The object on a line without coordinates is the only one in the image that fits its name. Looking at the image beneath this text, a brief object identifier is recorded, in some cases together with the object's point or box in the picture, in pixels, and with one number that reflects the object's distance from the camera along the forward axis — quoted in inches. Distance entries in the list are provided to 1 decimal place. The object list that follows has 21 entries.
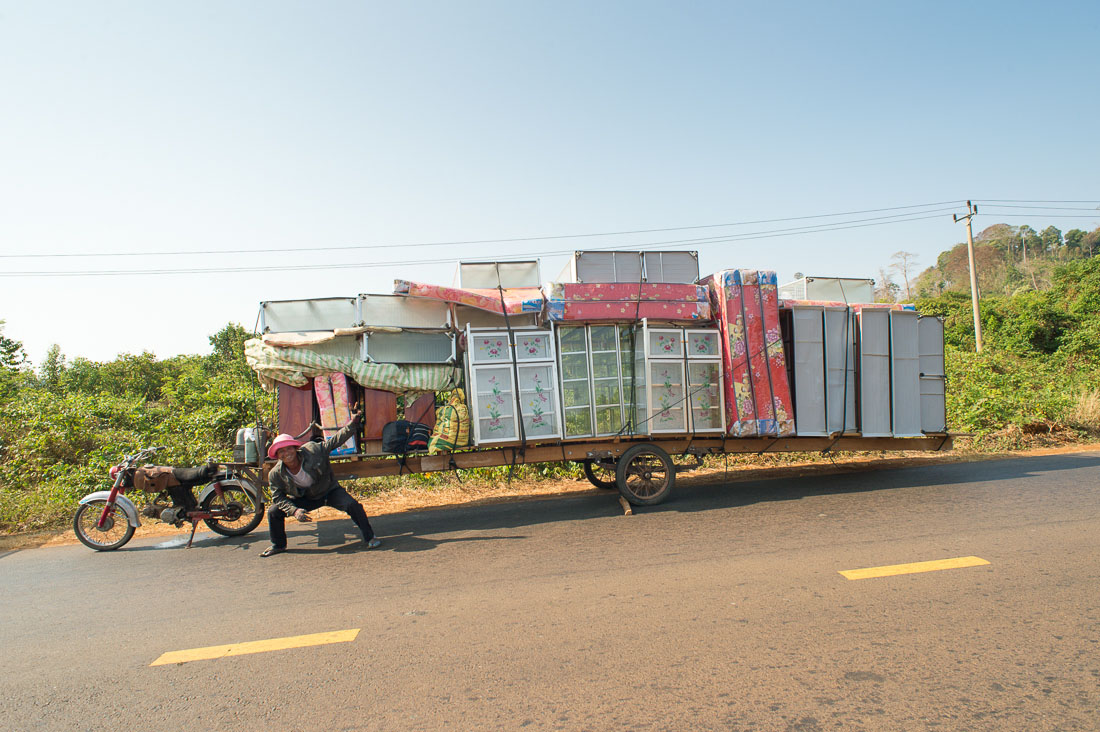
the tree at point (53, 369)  1251.5
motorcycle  266.8
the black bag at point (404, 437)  274.2
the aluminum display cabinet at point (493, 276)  320.5
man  241.1
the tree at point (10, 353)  586.1
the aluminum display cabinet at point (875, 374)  318.3
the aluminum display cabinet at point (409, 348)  287.3
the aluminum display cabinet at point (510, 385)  285.6
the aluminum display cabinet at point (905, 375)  322.7
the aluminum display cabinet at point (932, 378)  330.6
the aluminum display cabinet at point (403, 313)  287.6
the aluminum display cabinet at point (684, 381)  302.4
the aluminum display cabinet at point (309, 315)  282.8
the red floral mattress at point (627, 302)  294.2
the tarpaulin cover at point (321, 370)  273.3
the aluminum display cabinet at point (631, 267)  310.8
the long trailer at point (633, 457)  280.9
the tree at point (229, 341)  1592.6
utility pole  1027.3
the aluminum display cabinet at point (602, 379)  299.7
